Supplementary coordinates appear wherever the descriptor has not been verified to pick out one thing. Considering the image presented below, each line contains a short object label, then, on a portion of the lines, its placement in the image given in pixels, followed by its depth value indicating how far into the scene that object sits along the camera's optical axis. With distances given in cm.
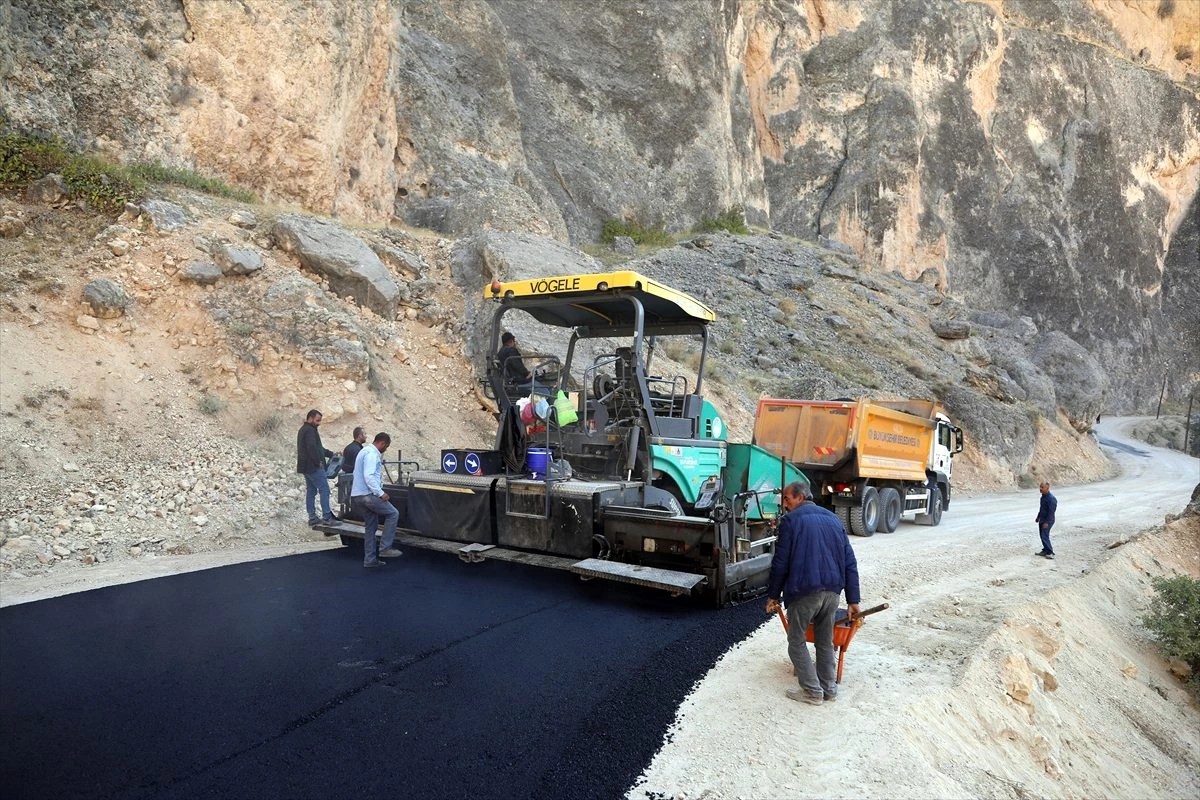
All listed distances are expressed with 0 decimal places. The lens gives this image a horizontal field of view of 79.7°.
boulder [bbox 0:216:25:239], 1064
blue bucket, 680
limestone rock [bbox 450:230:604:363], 1380
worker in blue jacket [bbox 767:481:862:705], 436
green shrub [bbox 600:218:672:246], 2995
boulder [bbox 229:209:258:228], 1280
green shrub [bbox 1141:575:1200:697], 738
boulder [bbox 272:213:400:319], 1302
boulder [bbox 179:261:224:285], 1142
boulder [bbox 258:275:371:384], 1144
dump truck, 1151
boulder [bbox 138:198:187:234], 1171
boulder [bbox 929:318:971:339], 3012
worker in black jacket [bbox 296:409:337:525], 882
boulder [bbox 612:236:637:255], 2797
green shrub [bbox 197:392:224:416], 1014
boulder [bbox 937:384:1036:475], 2338
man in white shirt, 701
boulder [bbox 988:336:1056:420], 2953
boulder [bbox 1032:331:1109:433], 3219
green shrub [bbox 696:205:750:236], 3316
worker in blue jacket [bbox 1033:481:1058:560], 982
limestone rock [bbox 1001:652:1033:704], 513
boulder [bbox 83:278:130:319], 1033
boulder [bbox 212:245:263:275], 1190
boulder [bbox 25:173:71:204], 1120
